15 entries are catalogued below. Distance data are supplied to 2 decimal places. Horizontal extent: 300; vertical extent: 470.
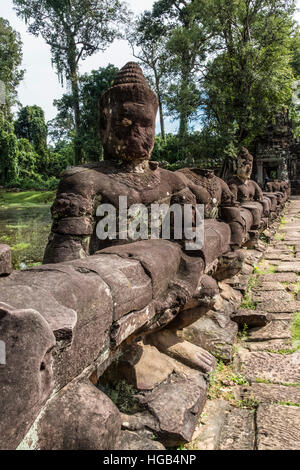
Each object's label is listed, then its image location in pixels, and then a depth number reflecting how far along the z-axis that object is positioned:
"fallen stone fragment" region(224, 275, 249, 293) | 4.44
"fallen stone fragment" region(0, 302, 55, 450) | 0.94
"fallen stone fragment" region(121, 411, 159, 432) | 1.84
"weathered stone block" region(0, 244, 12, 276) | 1.28
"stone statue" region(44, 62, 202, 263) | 2.57
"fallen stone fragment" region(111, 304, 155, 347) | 1.56
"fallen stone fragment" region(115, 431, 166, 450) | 1.66
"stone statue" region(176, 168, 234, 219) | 3.96
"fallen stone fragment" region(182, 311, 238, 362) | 2.94
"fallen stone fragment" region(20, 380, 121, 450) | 1.12
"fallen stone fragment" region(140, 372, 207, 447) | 1.85
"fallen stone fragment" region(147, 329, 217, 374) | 2.48
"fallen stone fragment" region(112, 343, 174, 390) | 2.09
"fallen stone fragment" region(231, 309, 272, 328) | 3.59
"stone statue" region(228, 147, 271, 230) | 7.36
